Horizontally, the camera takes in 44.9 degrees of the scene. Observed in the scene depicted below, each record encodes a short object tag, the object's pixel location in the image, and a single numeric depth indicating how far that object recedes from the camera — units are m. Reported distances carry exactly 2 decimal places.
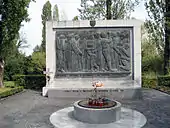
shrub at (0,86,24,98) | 12.86
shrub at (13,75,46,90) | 17.31
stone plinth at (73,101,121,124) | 7.10
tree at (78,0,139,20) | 21.48
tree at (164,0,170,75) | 18.92
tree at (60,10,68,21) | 44.28
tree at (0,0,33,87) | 14.70
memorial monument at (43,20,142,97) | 13.50
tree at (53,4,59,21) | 44.28
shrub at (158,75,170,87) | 17.52
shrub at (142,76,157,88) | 17.48
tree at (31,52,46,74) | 22.27
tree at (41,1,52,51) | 40.72
